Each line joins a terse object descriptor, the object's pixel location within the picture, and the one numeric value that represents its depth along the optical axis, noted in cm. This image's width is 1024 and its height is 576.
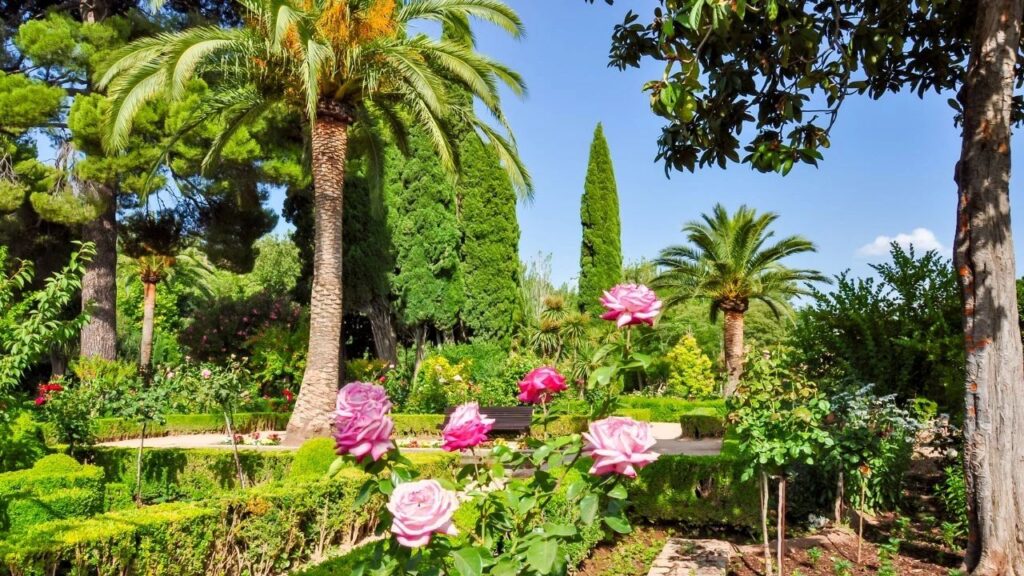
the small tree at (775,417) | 473
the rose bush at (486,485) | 160
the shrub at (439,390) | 1644
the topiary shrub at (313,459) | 719
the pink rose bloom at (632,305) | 200
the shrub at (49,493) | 574
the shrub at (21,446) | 650
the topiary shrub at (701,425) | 1497
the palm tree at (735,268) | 1727
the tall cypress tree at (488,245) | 2228
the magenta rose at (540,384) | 212
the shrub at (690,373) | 2317
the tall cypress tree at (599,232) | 2605
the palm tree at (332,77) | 991
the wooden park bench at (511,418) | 1252
